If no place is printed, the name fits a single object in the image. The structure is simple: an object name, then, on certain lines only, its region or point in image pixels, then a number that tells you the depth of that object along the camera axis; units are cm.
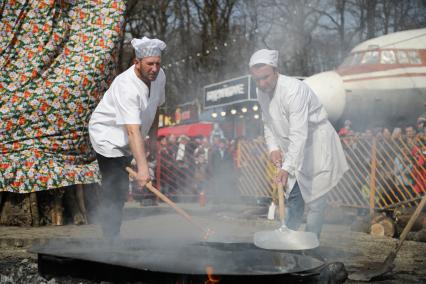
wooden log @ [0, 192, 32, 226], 852
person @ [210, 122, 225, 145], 1972
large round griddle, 313
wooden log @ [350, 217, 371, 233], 825
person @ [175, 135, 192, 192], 1476
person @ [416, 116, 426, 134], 1056
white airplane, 1723
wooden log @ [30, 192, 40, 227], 853
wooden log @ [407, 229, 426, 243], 716
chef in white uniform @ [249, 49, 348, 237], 454
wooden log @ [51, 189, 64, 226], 873
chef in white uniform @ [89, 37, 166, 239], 425
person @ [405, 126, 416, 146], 994
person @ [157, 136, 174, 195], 1462
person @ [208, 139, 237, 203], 1398
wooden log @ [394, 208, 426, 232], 768
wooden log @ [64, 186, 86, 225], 885
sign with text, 1922
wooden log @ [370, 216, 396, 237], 793
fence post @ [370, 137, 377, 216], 1002
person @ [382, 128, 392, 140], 1032
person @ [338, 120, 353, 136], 1218
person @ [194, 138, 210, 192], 1459
